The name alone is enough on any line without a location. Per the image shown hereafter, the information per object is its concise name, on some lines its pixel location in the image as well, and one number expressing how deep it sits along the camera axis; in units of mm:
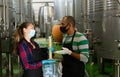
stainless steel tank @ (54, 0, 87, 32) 6129
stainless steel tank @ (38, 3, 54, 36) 11266
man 2619
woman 2600
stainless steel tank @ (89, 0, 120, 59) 3874
